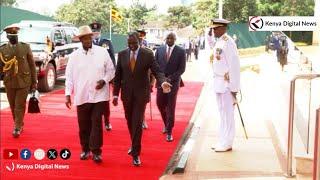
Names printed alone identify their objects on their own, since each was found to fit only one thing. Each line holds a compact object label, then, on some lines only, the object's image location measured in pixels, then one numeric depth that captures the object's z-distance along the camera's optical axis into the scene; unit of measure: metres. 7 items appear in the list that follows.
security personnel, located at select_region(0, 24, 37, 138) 7.66
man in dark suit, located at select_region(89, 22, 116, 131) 8.39
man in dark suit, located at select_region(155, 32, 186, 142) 7.88
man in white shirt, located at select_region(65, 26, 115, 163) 6.28
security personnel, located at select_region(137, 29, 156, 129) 8.64
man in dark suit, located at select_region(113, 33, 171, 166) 6.27
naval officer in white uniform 6.93
